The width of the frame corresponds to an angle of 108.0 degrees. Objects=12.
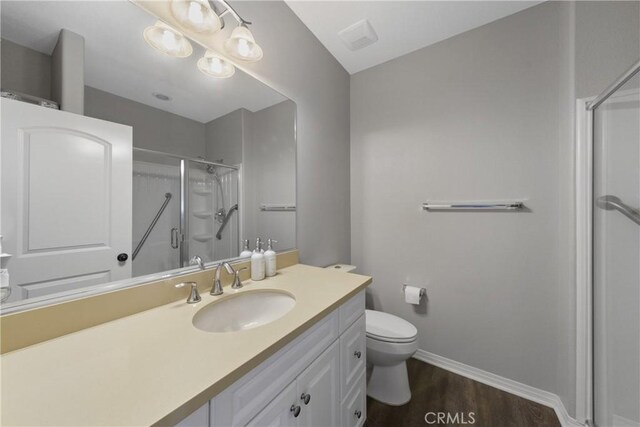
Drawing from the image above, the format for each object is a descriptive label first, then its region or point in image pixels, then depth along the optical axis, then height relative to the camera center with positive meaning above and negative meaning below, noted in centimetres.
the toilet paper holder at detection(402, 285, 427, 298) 172 -59
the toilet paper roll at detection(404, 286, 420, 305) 170 -60
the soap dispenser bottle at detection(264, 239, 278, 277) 122 -26
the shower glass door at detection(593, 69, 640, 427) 104 -22
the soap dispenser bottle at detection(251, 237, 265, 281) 115 -26
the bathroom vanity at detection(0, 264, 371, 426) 42 -35
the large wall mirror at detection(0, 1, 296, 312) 62 +20
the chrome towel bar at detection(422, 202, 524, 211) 144 +5
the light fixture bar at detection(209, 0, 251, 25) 99 +88
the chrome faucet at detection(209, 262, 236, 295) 96 -30
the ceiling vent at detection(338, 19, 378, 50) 157 +126
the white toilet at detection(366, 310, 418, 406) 133 -84
